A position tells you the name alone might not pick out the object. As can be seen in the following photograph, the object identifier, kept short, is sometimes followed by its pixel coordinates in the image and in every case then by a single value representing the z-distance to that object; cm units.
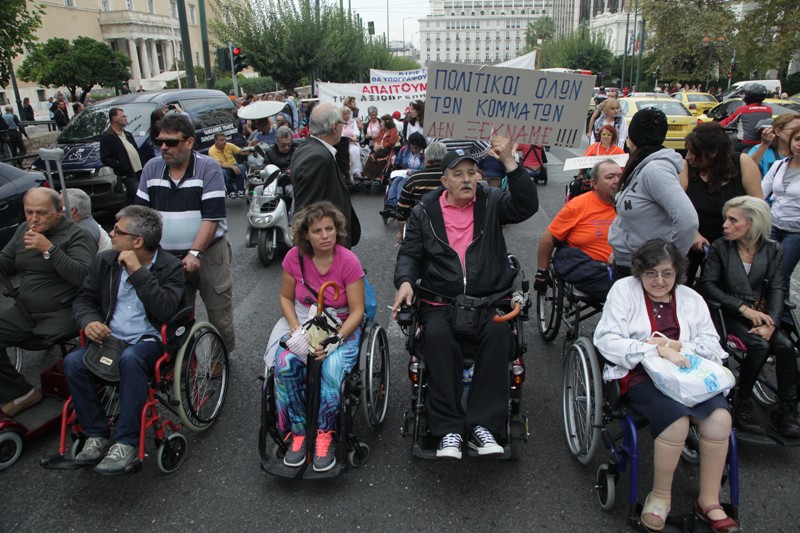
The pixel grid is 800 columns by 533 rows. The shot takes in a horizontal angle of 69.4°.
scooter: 728
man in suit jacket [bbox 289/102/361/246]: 405
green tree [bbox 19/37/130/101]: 3022
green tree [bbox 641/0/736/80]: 3784
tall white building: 17775
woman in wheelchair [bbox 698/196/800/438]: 334
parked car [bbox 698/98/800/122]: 1651
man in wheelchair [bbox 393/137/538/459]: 319
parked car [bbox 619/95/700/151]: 1591
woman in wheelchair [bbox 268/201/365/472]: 317
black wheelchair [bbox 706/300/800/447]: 325
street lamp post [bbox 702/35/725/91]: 3697
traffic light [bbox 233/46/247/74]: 1690
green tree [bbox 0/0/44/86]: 1239
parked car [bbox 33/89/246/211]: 900
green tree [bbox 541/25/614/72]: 6103
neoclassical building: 5038
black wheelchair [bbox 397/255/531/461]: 320
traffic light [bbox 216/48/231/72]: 1702
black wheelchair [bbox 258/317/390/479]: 309
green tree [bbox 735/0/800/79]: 2898
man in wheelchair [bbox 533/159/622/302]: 421
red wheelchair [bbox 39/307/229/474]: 320
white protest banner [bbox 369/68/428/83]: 1546
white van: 2712
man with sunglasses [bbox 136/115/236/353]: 400
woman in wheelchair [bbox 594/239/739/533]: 268
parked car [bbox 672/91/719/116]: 2359
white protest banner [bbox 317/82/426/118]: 1561
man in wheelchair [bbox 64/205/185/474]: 313
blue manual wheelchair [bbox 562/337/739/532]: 268
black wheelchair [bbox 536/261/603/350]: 419
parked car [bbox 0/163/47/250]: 672
